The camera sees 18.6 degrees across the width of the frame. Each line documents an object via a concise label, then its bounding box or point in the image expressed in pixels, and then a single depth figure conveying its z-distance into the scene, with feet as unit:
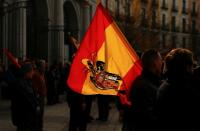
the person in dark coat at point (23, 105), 28.99
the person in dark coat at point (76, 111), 34.99
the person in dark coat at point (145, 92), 19.85
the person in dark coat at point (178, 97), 16.25
